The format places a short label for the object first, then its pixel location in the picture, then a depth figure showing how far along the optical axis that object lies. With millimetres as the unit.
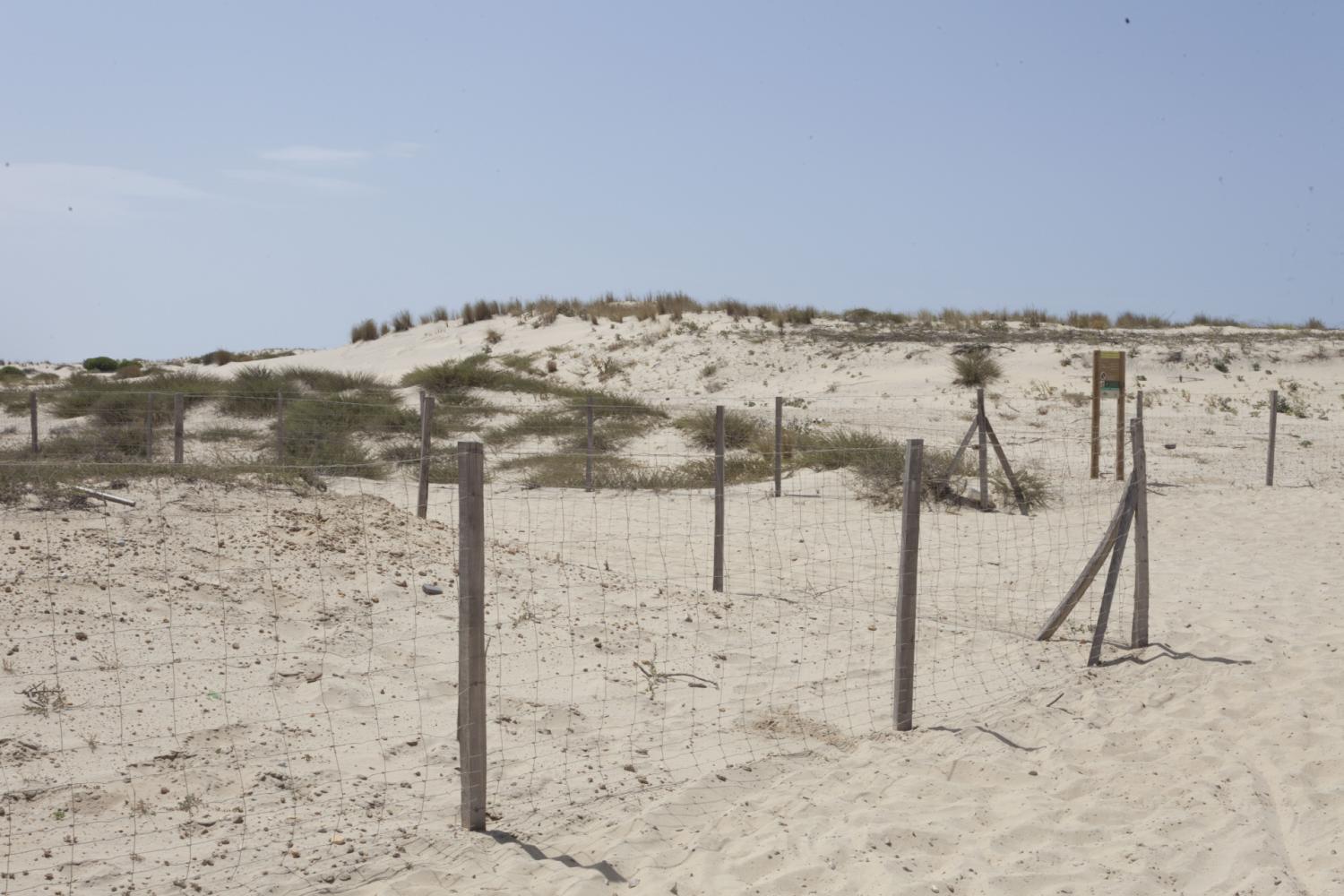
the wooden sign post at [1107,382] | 17578
